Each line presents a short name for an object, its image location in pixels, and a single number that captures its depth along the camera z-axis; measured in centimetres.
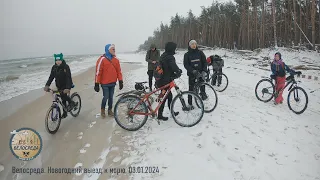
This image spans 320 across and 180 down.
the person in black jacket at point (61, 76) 551
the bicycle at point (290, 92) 659
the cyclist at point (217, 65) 895
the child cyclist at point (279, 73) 718
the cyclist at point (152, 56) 805
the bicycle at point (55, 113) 515
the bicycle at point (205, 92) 593
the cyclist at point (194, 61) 601
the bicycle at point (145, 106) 493
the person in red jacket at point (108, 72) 551
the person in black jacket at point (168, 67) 496
